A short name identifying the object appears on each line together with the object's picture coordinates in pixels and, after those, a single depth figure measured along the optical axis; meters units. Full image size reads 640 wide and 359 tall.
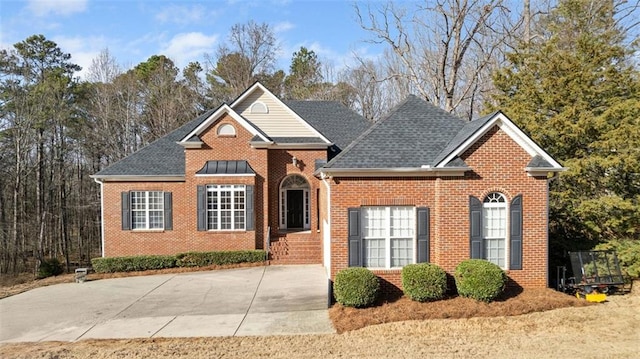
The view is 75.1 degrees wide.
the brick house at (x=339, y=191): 12.23
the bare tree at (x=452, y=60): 27.30
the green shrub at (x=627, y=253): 13.36
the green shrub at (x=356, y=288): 11.10
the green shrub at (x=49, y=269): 20.09
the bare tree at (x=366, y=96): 41.00
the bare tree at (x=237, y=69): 38.72
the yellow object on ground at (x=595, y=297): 11.96
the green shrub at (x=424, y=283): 11.40
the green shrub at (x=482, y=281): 11.15
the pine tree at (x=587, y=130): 14.38
